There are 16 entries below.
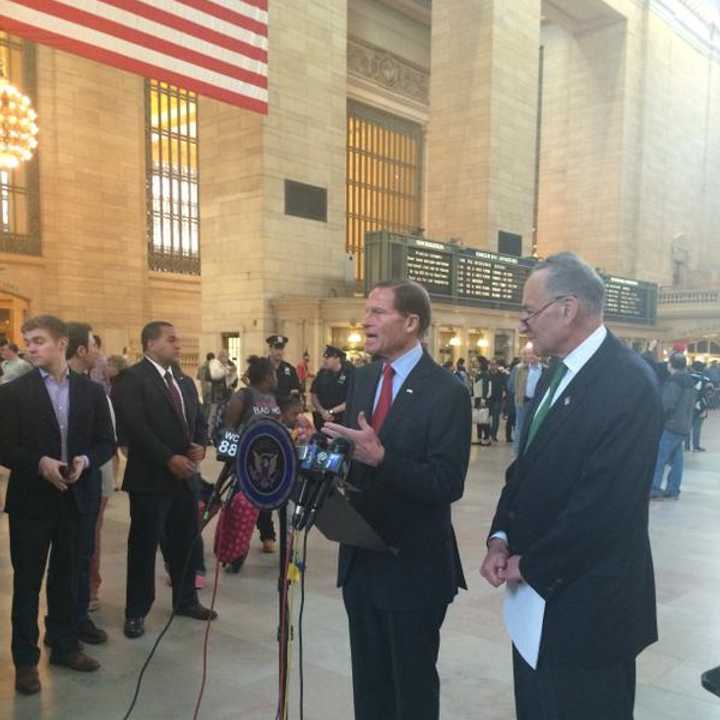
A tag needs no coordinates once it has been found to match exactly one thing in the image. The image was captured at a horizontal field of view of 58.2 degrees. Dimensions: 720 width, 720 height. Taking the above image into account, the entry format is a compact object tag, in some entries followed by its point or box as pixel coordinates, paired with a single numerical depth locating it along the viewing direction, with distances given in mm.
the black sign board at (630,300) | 23750
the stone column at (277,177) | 16609
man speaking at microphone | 2090
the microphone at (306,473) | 1745
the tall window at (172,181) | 26656
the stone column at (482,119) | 21234
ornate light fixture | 14297
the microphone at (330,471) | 1713
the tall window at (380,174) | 30891
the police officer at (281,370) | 8461
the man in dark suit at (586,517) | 1721
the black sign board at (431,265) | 16453
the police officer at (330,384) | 8789
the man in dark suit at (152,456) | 3832
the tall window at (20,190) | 21266
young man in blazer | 3221
